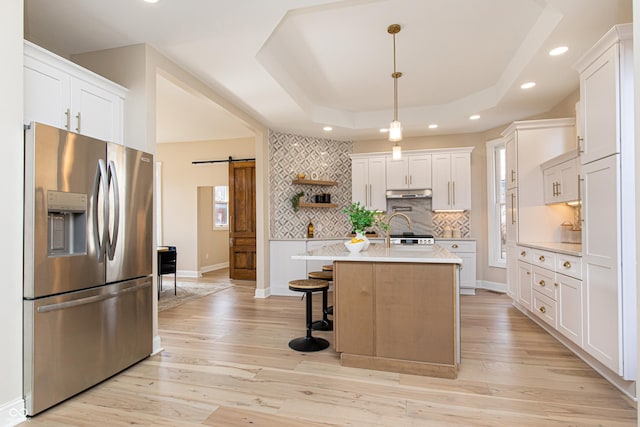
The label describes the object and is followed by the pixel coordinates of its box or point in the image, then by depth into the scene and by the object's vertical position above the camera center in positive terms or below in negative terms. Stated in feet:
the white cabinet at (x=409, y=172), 19.38 +2.63
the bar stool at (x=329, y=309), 14.05 -3.84
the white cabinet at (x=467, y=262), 18.08 -2.43
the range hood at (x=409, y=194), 19.21 +1.38
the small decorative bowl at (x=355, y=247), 10.05 -0.86
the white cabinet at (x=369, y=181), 19.92 +2.21
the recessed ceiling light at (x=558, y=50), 9.86 +4.91
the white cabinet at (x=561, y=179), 11.57 +1.38
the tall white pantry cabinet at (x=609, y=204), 7.47 +0.29
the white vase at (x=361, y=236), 10.43 -0.55
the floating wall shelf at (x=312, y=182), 19.35 +2.11
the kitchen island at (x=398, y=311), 8.50 -2.45
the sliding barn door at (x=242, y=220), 23.12 -0.08
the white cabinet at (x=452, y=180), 18.85 +2.08
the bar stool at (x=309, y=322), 10.44 -3.31
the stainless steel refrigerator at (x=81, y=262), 6.79 -0.96
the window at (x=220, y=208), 28.09 +0.93
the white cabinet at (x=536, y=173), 13.34 +1.77
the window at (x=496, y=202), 18.70 +0.83
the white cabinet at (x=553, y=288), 9.43 -2.34
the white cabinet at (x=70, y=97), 7.44 +3.04
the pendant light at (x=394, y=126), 10.27 +2.91
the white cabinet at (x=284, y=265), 18.29 -2.52
